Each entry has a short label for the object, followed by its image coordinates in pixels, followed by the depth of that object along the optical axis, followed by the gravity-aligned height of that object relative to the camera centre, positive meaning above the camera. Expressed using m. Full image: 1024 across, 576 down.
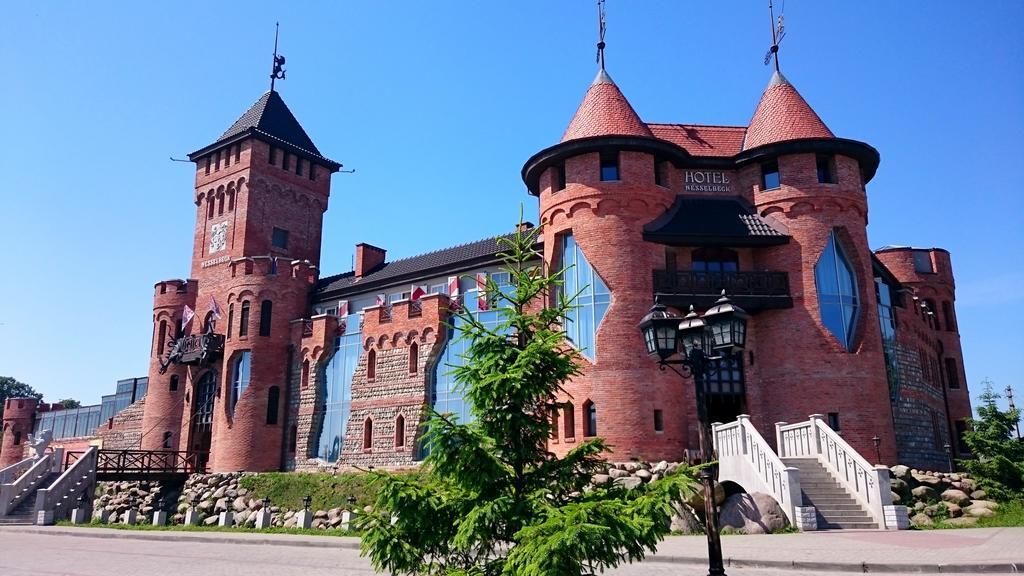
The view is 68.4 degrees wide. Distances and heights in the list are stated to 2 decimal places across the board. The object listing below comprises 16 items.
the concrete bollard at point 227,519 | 27.45 -1.68
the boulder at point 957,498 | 20.00 -0.77
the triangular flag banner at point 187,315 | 37.72 +7.64
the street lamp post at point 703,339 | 9.04 +1.69
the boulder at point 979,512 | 18.77 -1.08
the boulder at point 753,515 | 17.25 -1.04
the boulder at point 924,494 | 20.23 -0.67
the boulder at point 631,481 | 21.22 -0.31
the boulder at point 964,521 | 18.27 -1.27
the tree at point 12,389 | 88.75 +9.66
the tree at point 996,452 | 20.78 +0.46
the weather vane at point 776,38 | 29.16 +16.28
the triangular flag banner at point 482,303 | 29.88 +6.51
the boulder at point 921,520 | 18.31 -1.24
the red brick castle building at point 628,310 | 24.23 +6.03
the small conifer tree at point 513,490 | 7.46 -0.22
